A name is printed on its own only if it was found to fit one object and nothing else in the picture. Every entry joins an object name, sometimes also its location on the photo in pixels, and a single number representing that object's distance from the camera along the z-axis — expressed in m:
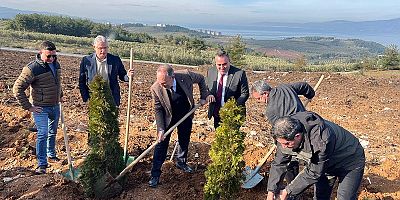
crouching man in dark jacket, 3.55
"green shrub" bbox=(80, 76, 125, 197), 5.12
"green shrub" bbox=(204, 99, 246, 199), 4.61
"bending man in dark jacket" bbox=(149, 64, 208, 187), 5.26
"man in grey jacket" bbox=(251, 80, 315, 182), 4.63
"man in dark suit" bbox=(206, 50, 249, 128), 5.66
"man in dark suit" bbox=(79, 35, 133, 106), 5.82
